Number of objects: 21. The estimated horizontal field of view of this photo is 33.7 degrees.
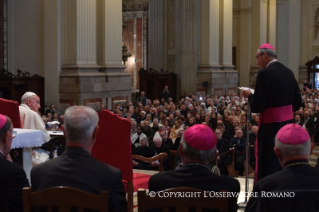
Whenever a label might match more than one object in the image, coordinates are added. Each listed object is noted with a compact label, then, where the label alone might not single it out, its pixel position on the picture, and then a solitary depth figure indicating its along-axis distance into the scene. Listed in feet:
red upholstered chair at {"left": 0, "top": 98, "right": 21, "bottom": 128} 22.21
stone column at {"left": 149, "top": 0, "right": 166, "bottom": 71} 88.69
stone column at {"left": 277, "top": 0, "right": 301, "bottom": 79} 130.00
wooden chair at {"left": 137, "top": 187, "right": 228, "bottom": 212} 10.54
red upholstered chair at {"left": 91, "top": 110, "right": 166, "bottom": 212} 20.53
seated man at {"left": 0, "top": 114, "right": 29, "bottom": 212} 12.36
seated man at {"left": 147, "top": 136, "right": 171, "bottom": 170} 36.57
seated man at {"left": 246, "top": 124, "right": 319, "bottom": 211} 10.80
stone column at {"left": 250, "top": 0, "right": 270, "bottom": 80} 109.81
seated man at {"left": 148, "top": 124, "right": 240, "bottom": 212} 11.34
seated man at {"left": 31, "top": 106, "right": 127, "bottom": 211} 11.17
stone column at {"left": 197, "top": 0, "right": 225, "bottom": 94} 86.94
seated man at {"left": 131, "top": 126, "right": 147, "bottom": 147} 42.36
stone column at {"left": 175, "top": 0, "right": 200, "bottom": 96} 86.38
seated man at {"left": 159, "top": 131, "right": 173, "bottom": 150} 39.91
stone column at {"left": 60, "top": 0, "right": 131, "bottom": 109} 56.70
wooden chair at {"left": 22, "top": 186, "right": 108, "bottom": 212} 10.43
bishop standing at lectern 19.04
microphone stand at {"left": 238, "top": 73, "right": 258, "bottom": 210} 20.87
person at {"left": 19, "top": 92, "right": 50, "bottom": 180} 25.27
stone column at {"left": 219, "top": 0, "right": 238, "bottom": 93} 91.45
